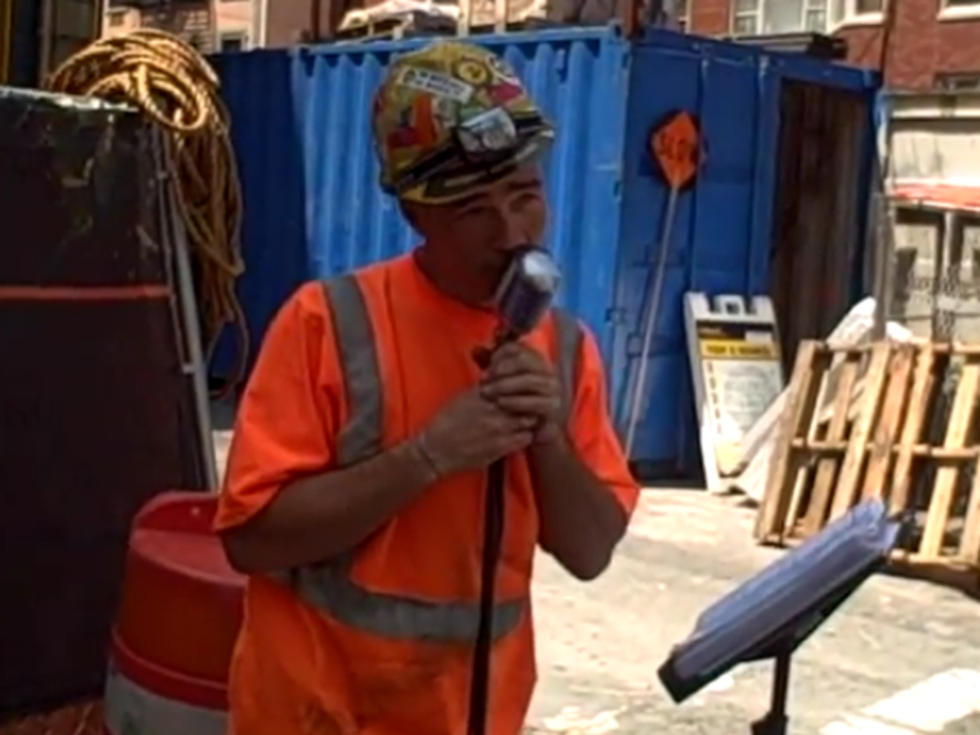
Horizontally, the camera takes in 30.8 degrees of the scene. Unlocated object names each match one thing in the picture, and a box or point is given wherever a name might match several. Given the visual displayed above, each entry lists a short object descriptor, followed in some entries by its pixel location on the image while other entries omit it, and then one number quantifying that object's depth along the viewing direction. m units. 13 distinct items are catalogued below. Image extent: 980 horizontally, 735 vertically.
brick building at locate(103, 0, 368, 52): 34.34
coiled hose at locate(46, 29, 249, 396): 4.94
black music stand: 1.68
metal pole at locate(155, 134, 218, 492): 4.43
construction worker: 1.96
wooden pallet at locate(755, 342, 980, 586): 7.85
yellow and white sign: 10.07
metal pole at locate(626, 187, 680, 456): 10.16
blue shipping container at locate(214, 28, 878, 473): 9.99
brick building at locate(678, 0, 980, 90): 28.61
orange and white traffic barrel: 2.62
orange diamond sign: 10.08
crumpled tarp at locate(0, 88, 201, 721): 4.02
